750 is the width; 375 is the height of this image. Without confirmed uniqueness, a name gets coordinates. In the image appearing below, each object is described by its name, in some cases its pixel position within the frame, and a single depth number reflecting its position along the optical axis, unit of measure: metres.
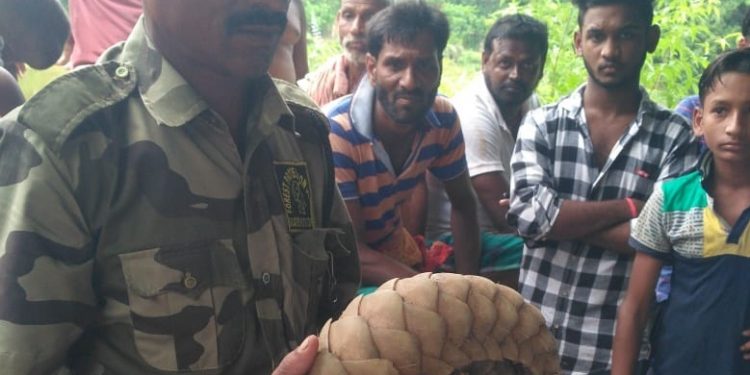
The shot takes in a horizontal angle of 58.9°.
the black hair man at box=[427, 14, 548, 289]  3.32
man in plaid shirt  2.63
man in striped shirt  2.69
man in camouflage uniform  1.19
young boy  2.21
